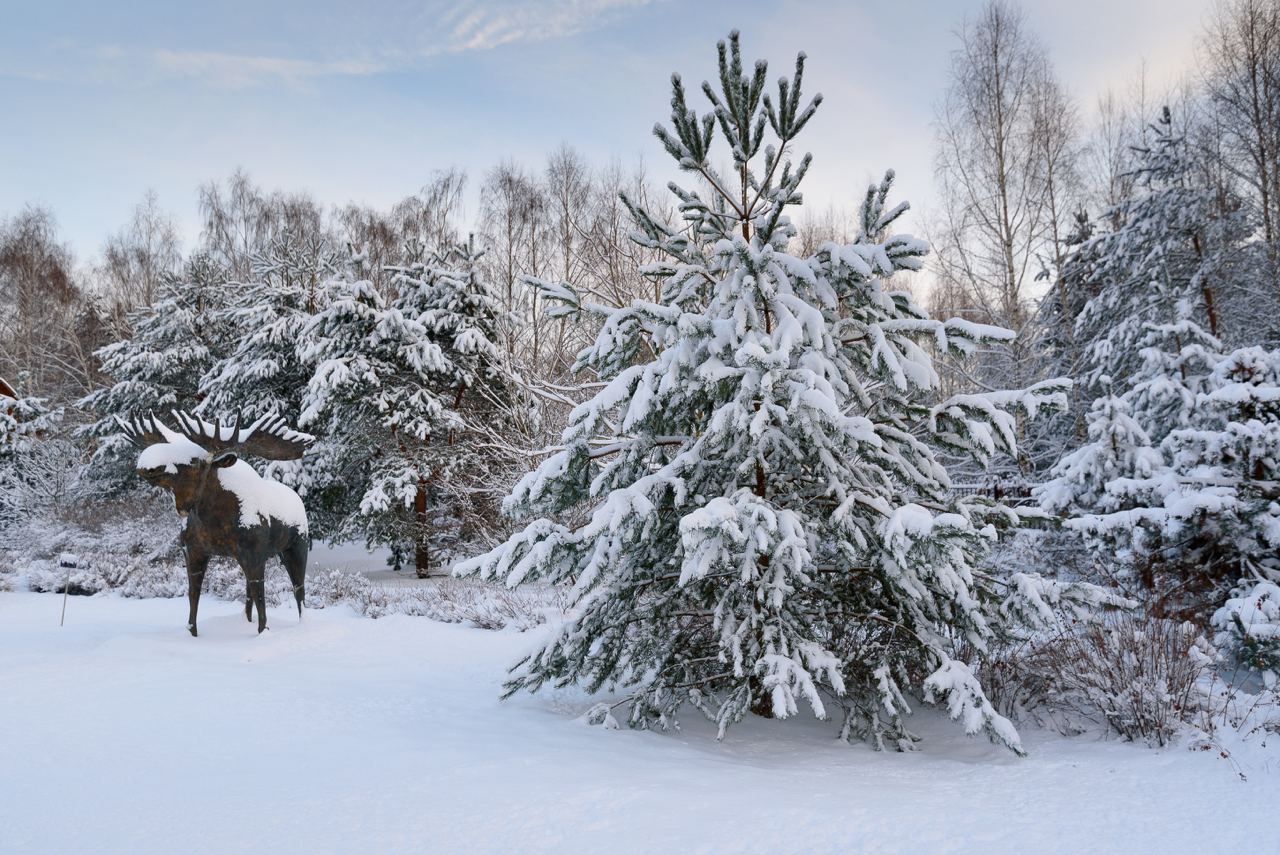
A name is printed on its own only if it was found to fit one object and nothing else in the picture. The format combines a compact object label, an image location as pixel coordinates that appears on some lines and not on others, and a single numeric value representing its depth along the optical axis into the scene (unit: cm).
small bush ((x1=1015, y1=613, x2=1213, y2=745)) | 400
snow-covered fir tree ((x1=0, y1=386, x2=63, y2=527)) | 1501
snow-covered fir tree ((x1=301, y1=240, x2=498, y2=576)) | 1490
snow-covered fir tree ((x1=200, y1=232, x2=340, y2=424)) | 1625
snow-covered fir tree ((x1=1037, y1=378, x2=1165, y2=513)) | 748
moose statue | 594
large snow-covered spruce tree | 385
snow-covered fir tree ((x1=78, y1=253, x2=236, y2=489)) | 1788
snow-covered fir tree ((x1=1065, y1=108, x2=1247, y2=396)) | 1130
